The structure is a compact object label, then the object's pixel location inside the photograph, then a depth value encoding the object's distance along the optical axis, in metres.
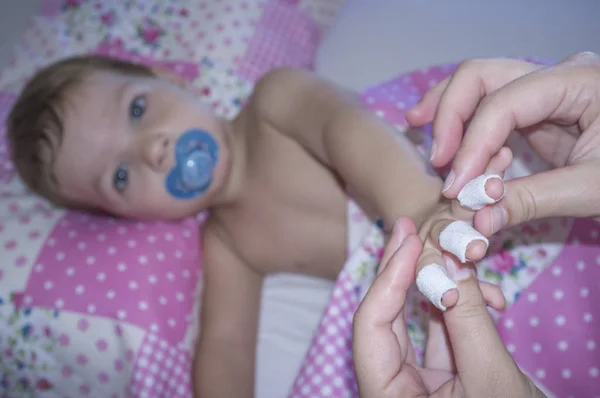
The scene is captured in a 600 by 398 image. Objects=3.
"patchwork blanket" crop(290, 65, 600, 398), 0.34
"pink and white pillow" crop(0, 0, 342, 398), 0.42
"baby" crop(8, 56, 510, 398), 0.41
